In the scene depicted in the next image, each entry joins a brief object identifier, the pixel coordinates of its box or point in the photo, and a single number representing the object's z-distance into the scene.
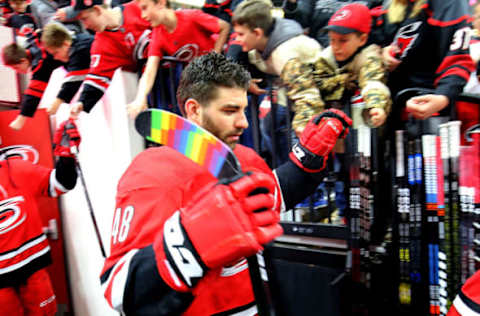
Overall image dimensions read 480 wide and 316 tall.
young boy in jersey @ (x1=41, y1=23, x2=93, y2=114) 2.63
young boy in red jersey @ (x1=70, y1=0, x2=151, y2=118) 2.40
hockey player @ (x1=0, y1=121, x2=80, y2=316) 2.28
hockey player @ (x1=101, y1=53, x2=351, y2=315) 0.70
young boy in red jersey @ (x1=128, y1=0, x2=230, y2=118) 2.15
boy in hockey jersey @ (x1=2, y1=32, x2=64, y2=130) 2.89
